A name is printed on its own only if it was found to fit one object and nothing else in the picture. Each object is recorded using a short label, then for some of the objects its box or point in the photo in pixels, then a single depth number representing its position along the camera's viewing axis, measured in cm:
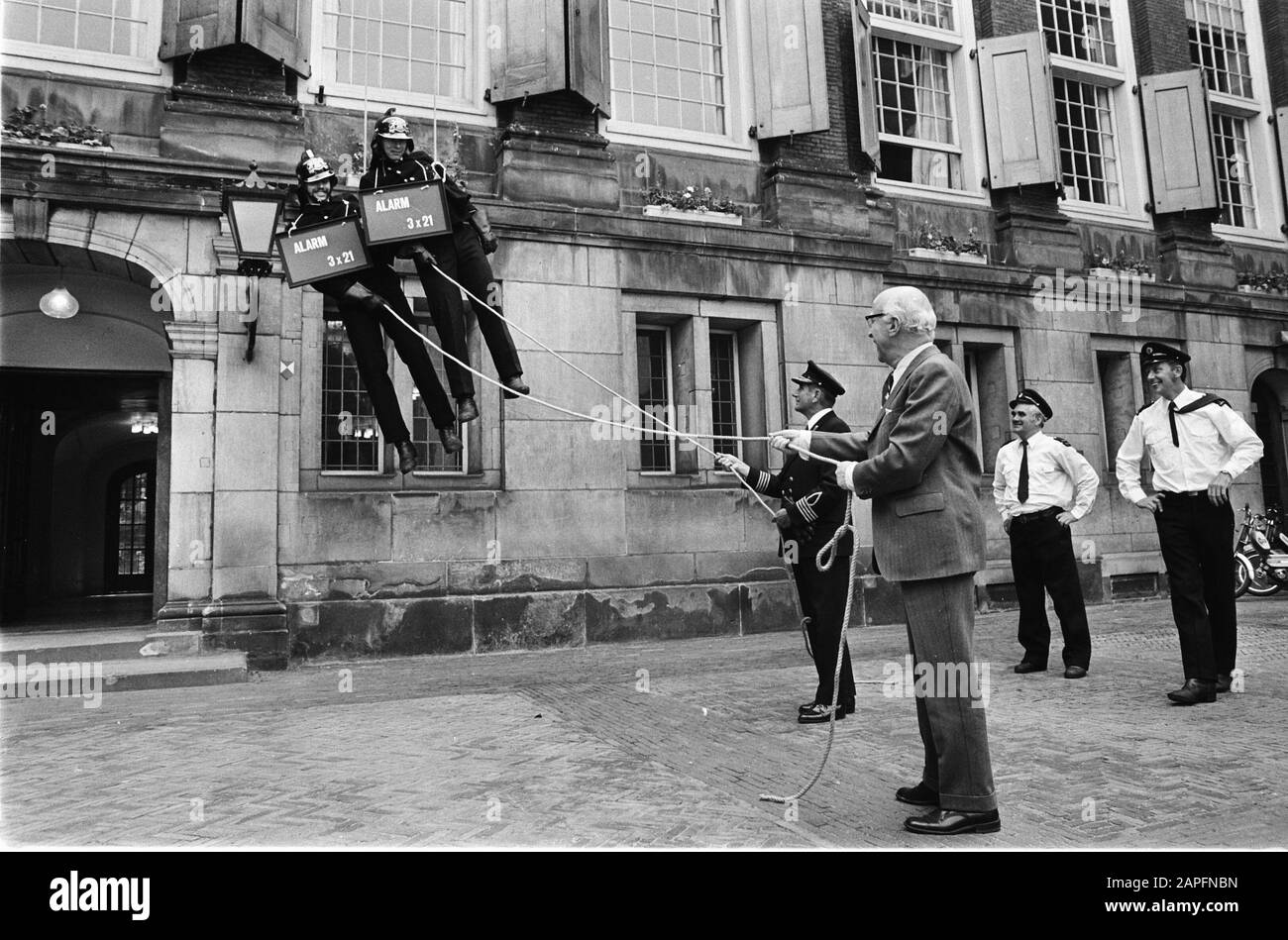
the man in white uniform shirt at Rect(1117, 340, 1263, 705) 617
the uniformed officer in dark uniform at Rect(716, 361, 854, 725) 591
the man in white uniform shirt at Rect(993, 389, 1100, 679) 758
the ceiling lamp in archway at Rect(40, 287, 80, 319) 1018
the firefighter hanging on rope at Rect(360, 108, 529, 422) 533
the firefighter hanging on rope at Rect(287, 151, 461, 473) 536
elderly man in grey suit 366
